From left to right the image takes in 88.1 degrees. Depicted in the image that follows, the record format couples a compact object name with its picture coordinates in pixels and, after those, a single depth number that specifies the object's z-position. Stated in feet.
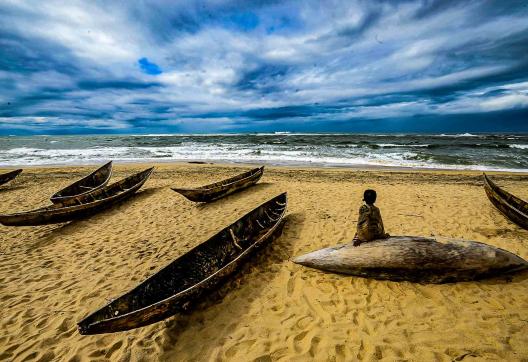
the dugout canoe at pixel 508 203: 24.63
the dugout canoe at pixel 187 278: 11.06
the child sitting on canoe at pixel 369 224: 17.30
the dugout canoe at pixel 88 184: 35.74
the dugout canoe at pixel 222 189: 34.02
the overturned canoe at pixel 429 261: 16.24
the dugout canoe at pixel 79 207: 25.27
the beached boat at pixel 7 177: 48.54
